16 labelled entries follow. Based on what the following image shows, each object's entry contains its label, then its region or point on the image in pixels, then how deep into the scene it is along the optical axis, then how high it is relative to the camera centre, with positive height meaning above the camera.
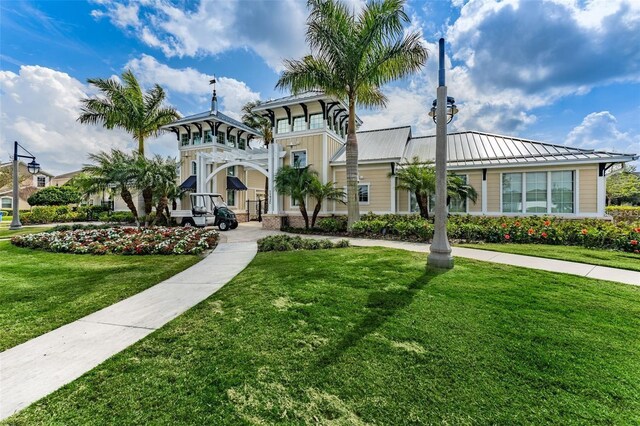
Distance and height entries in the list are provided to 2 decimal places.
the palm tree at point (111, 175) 15.68 +2.00
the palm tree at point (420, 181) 13.45 +1.37
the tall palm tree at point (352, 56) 11.95 +6.64
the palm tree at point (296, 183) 15.16 +1.47
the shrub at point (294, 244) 9.27 -1.08
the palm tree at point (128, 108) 19.62 +7.15
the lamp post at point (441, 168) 6.32 +0.95
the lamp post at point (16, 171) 17.31 +2.49
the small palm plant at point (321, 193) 15.16 +0.96
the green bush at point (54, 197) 32.28 +1.72
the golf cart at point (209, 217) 16.75 -0.35
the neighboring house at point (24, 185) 37.62 +3.78
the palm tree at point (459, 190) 13.48 +1.01
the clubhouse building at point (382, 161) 13.52 +2.75
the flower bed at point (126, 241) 9.39 -1.05
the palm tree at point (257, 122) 27.09 +8.30
